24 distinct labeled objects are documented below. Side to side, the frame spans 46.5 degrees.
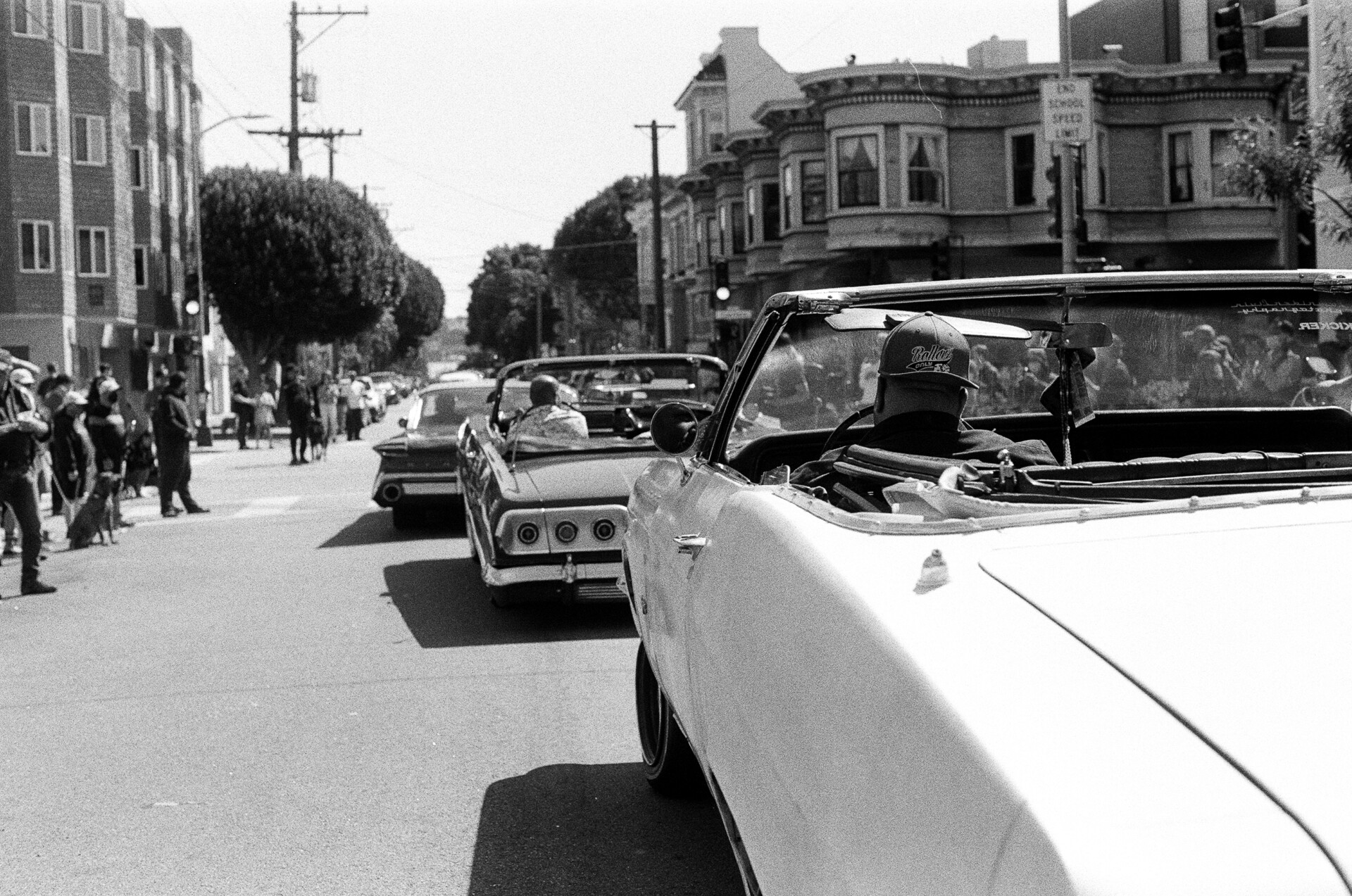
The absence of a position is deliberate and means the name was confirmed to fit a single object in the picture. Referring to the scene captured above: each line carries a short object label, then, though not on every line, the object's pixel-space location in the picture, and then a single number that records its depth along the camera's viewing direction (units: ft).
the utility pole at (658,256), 151.69
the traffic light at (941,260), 90.38
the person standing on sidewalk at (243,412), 119.75
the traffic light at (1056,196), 70.28
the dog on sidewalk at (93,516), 49.11
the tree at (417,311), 372.58
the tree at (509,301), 427.33
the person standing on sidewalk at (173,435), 58.85
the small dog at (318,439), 98.27
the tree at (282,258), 173.58
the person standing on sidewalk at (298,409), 93.46
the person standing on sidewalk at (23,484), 38.58
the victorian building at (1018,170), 120.78
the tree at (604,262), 323.78
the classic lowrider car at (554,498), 29.45
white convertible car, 5.60
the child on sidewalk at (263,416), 122.62
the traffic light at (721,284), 92.53
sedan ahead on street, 47.91
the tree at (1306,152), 45.83
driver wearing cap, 12.74
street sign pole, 70.85
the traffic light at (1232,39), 58.44
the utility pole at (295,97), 169.17
